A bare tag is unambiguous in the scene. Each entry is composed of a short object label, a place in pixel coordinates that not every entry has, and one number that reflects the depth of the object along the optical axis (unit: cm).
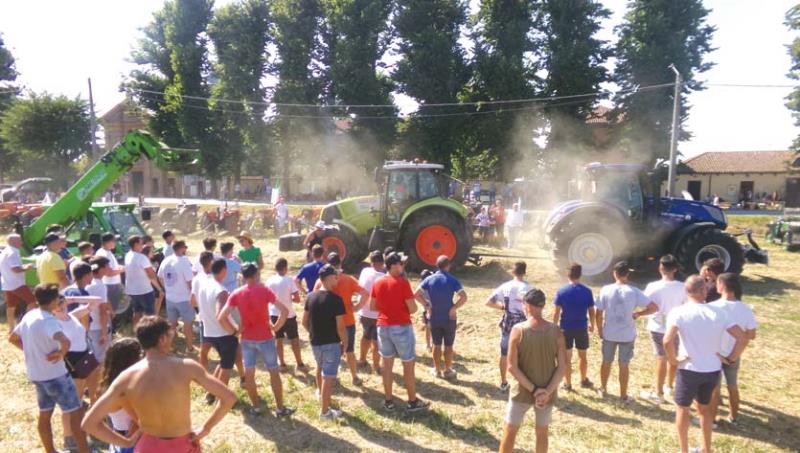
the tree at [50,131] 3247
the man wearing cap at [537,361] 373
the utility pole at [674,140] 1811
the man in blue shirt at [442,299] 557
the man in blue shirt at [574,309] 522
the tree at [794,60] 2316
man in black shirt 476
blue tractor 972
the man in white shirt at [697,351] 400
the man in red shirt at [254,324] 479
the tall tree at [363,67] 2564
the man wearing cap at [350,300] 564
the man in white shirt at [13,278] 656
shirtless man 269
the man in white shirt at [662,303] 514
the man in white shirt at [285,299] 579
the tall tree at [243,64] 2820
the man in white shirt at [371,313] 596
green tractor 1062
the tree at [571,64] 2478
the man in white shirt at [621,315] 512
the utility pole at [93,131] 2233
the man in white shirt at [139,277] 650
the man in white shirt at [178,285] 627
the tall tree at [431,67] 2495
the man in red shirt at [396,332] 504
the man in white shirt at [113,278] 648
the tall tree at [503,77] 2452
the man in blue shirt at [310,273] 619
